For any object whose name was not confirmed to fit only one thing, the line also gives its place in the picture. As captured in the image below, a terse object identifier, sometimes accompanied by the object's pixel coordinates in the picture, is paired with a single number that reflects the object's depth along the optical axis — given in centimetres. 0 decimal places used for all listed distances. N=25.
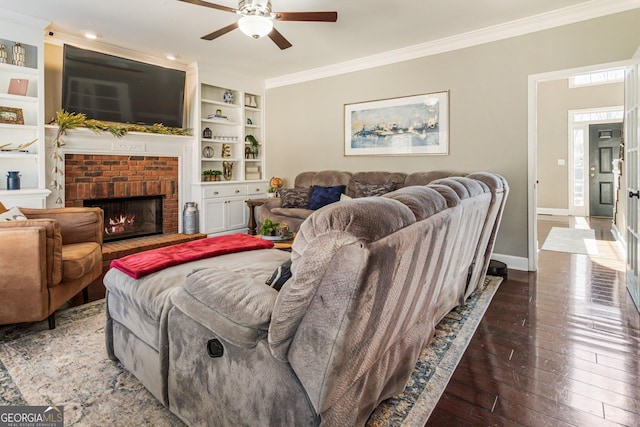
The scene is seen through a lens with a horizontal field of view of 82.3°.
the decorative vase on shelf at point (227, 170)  586
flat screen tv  411
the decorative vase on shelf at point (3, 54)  362
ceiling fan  270
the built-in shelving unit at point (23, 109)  360
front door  768
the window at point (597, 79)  730
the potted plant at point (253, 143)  606
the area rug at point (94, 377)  160
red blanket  188
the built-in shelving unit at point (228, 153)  544
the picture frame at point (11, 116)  365
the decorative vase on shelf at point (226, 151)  591
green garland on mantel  397
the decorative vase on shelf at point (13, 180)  366
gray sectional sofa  101
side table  553
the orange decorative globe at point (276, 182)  582
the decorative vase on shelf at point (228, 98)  577
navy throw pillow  484
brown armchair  221
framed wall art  441
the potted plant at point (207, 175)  553
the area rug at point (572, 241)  482
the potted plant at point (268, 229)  324
